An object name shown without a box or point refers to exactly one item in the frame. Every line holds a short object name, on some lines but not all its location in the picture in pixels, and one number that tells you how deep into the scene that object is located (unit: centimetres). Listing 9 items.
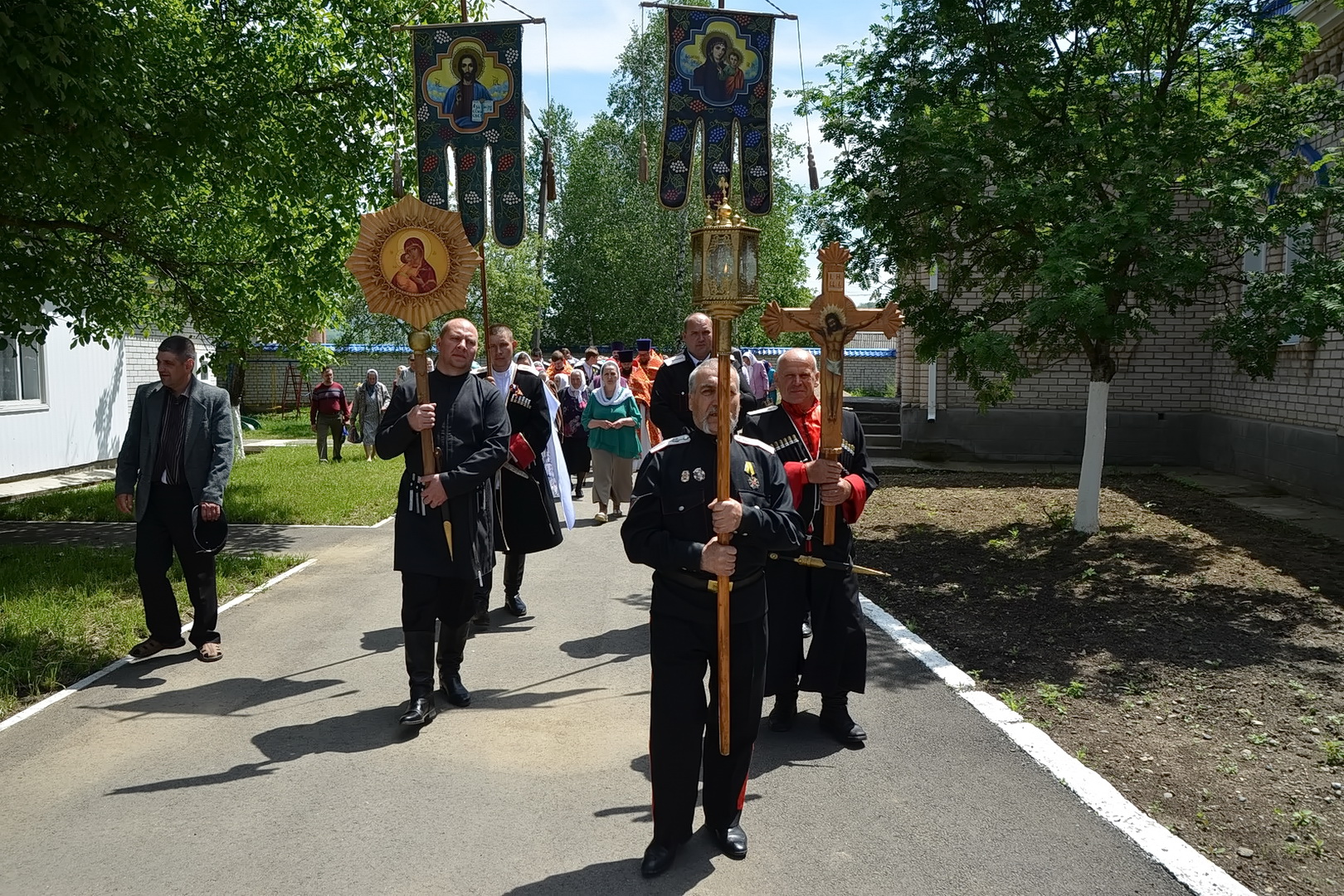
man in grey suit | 677
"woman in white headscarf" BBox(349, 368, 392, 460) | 2012
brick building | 1461
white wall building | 1666
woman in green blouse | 1255
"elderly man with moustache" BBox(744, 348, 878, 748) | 533
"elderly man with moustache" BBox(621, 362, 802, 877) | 398
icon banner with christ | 834
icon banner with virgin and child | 857
